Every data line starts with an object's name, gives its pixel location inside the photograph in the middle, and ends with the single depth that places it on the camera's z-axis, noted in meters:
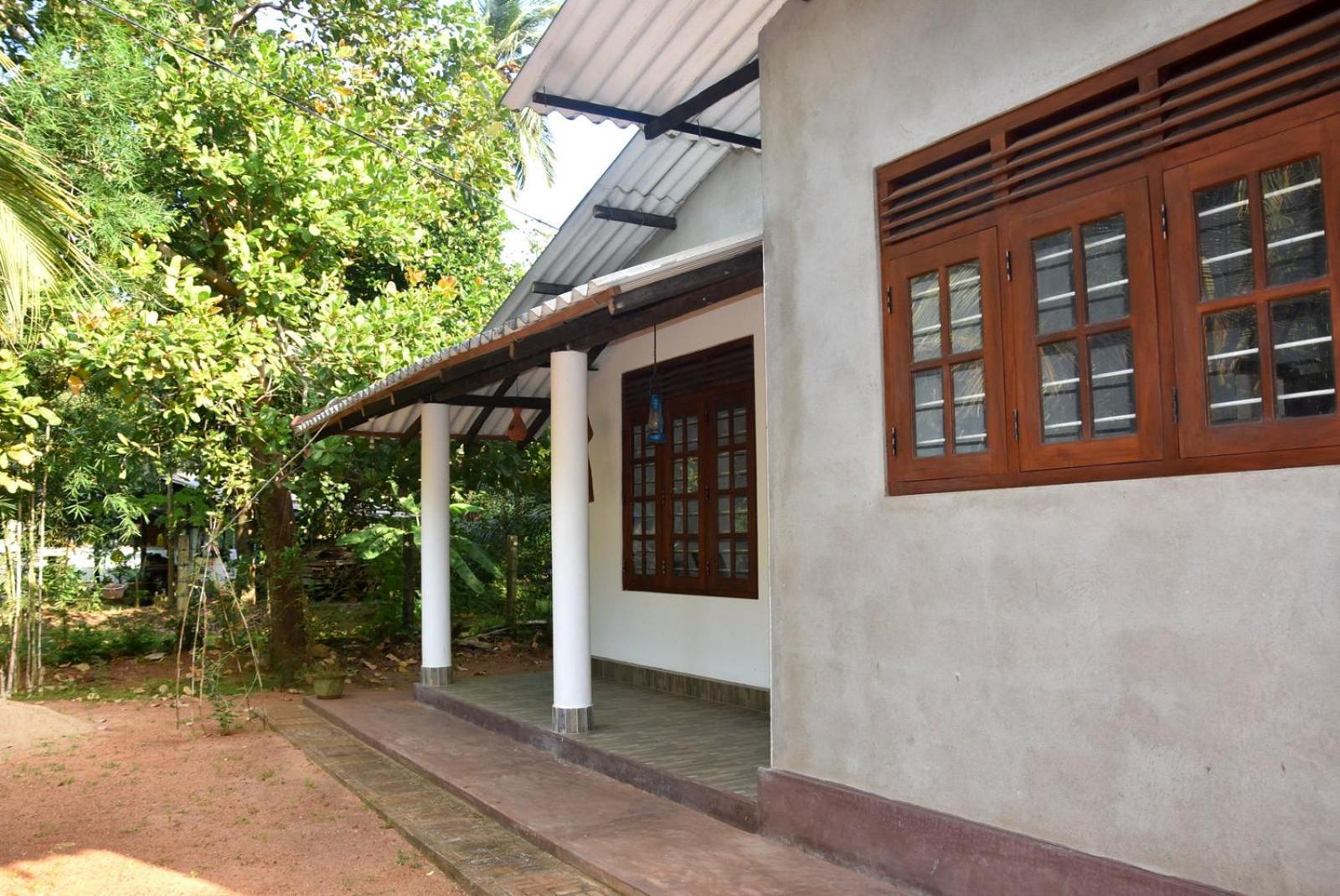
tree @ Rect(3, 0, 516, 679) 9.49
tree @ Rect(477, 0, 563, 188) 24.52
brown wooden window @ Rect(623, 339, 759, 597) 8.05
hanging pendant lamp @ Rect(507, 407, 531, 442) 10.26
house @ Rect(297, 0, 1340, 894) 3.24
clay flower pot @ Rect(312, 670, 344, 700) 9.98
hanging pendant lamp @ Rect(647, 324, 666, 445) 8.01
